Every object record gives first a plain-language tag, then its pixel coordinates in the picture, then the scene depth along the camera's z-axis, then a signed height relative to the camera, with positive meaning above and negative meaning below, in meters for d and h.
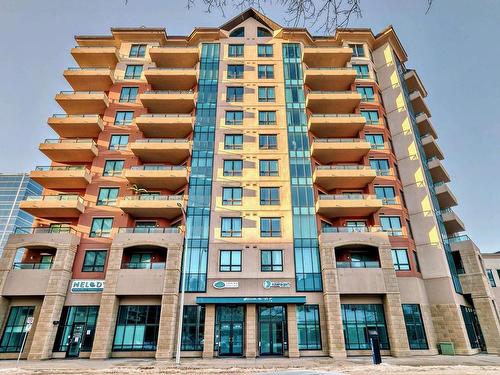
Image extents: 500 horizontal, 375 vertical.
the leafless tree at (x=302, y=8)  5.14 +4.99
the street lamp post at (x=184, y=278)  19.81 +3.28
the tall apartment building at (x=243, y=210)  24.45 +9.92
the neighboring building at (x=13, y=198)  115.94 +46.19
